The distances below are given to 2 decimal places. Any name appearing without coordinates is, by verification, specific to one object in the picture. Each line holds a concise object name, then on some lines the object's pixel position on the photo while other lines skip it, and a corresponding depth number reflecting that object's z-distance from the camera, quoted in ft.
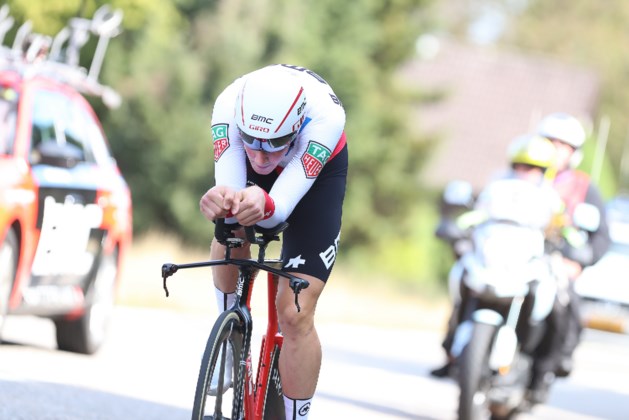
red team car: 65.21
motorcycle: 62.54
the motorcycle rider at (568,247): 68.69
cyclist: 39.17
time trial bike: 37.14
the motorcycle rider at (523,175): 65.87
